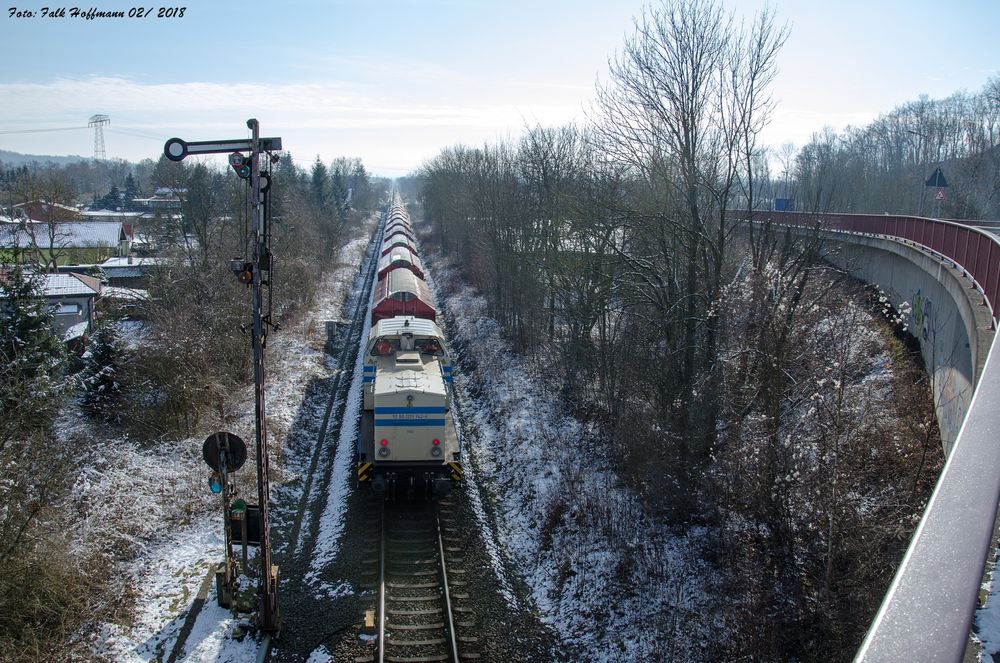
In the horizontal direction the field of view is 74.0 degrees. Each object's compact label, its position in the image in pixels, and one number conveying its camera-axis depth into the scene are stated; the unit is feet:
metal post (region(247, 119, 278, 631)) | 31.89
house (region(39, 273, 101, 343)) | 107.14
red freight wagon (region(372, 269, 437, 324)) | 71.82
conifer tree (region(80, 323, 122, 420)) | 66.85
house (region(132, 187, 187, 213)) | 252.15
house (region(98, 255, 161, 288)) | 148.72
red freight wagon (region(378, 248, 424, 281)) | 99.60
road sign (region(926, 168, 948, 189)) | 84.78
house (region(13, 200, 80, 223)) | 146.88
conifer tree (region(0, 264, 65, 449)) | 50.83
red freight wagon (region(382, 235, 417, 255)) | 129.66
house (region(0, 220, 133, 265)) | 178.29
